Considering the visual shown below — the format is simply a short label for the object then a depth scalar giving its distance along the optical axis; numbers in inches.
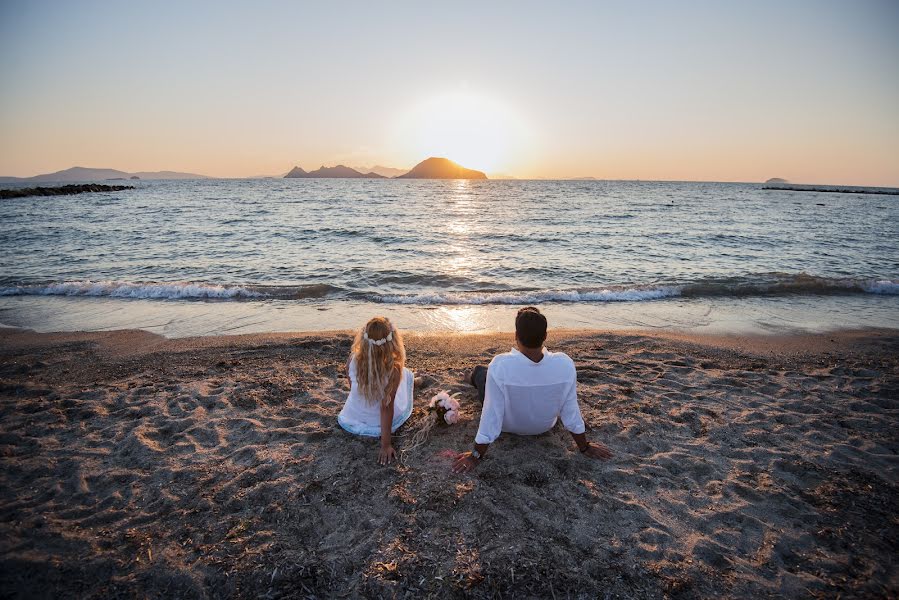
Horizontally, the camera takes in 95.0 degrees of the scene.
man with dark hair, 146.7
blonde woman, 160.4
